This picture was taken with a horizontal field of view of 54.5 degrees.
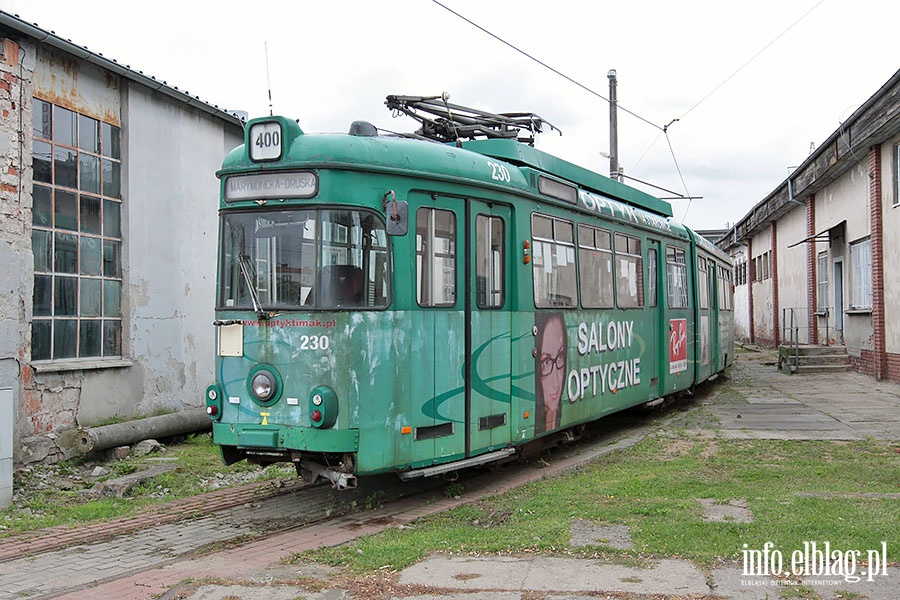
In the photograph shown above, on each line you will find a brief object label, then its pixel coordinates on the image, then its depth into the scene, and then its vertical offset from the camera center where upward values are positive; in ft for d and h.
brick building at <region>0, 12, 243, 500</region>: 33.22 +3.98
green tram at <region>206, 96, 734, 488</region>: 23.94 +0.61
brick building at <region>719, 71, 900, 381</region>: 58.18 +6.72
